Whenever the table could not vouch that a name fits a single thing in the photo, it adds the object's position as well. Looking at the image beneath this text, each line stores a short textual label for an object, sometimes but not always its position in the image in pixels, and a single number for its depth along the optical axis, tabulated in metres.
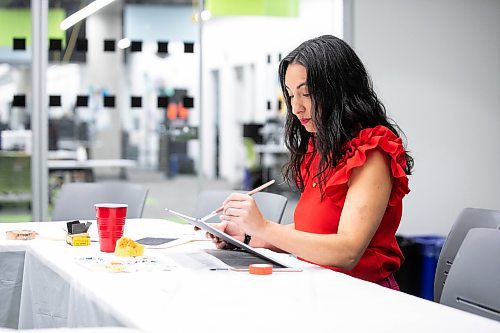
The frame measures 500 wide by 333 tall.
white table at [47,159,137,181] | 5.85
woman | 2.13
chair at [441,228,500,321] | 1.95
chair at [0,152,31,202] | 5.49
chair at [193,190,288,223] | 3.40
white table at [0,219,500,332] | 1.52
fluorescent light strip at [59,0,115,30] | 5.53
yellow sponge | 2.33
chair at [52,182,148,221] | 3.89
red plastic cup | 2.43
